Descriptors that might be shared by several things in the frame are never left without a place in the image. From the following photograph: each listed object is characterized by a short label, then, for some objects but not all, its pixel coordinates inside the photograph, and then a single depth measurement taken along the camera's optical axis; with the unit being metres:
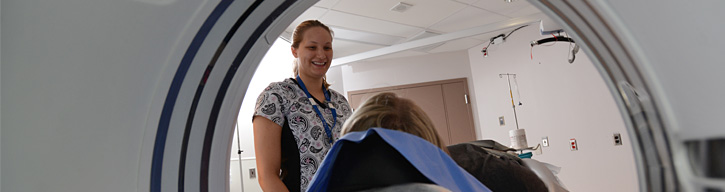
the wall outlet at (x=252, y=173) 3.35
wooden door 4.46
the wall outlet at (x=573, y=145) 3.27
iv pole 3.80
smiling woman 0.88
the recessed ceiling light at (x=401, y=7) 2.96
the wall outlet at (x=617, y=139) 2.89
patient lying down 0.51
